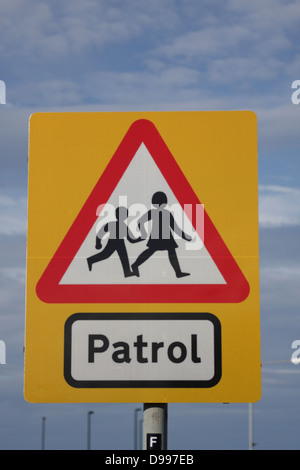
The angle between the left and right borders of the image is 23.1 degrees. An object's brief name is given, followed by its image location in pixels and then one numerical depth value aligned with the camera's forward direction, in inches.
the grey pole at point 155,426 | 154.0
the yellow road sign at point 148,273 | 161.8
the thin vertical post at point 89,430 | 2271.7
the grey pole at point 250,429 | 1049.2
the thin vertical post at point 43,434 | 2378.9
